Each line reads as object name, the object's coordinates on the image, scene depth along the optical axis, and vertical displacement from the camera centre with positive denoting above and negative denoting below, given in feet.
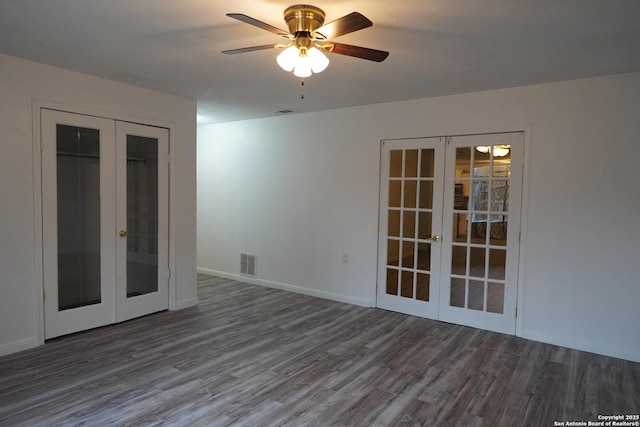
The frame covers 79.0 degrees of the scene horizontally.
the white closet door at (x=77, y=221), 12.07 -1.01
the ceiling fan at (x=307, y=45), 7.69 +3.09
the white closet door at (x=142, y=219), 13.82 -1.02
